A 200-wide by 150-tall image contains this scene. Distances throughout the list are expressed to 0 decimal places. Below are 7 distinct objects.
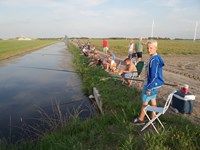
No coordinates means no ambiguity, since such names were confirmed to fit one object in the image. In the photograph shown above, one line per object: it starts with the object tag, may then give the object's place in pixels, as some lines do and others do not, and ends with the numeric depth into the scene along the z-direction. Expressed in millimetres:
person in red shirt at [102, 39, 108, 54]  12297
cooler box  3804
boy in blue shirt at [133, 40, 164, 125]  3041
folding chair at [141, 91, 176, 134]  2845
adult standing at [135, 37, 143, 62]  8796
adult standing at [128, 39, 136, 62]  10078
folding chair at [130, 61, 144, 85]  5686
